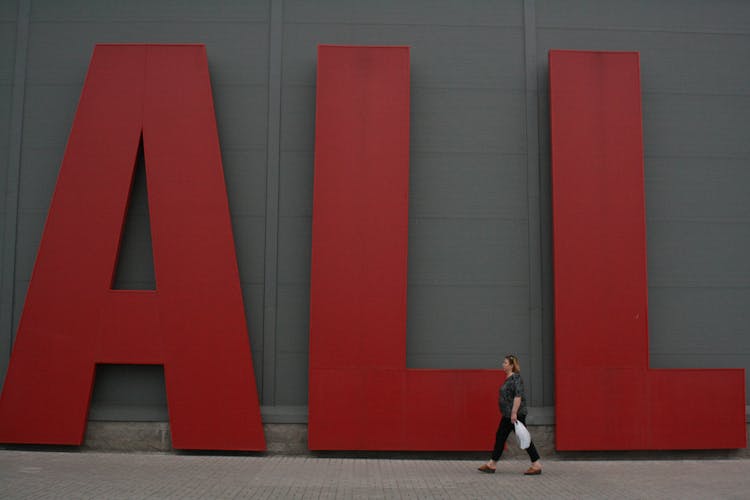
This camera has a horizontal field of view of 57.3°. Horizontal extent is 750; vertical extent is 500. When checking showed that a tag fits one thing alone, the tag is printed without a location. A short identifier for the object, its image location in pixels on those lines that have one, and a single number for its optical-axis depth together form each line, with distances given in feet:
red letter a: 33.81
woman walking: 29.40
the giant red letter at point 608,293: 33.99
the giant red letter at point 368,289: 33.53
